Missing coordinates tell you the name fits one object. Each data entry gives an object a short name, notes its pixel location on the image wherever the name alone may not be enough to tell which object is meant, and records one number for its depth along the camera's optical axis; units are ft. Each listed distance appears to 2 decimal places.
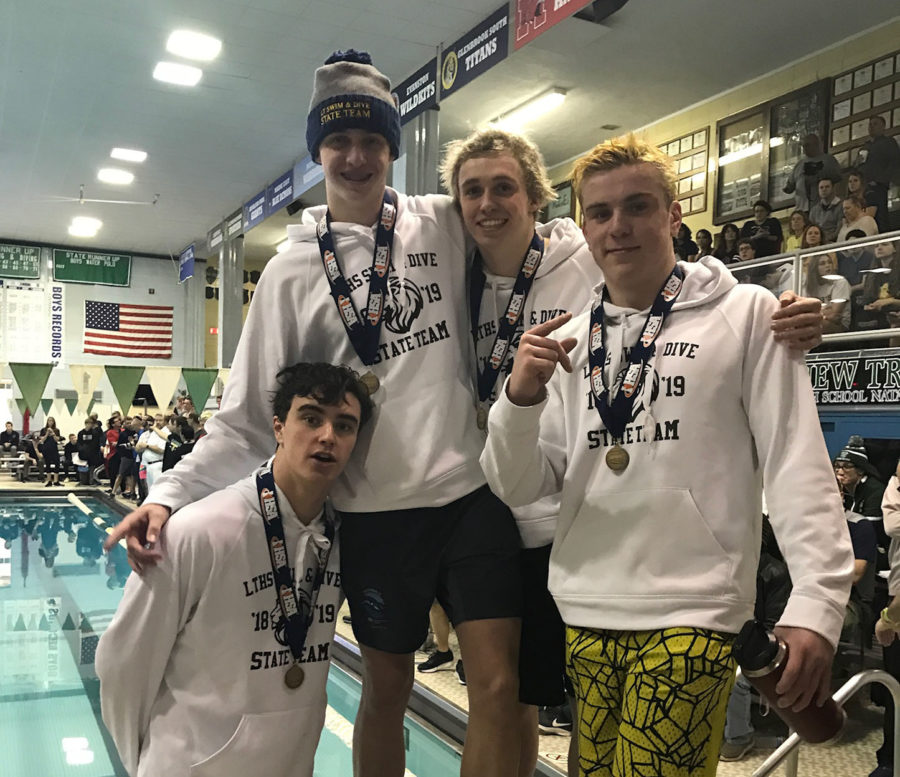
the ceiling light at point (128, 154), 44.68
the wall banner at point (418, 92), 29.84
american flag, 74.08
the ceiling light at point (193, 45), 31.07
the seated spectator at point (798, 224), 26.96
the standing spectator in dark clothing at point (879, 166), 24.75
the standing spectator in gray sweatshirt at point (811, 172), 27.86
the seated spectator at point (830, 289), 20.92
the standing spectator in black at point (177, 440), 36.86
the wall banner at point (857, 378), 20.54
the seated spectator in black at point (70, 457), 64.18
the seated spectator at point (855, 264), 20.18
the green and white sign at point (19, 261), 68.33
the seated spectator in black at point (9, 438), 68.03
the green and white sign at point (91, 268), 69.56
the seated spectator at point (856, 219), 24.20
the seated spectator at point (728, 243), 28.73
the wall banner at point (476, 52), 25.81
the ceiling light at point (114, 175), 48.36
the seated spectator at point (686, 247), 27.96
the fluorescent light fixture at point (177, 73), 33.78
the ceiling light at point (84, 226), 60.90
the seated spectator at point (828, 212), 26.35
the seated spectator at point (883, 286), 19.57
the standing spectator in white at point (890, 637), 13.03
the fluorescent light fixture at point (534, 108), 35.22
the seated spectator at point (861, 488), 17.90
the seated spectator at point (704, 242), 30.78
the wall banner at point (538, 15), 20.80
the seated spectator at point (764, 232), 27.09
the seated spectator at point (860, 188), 24.79
